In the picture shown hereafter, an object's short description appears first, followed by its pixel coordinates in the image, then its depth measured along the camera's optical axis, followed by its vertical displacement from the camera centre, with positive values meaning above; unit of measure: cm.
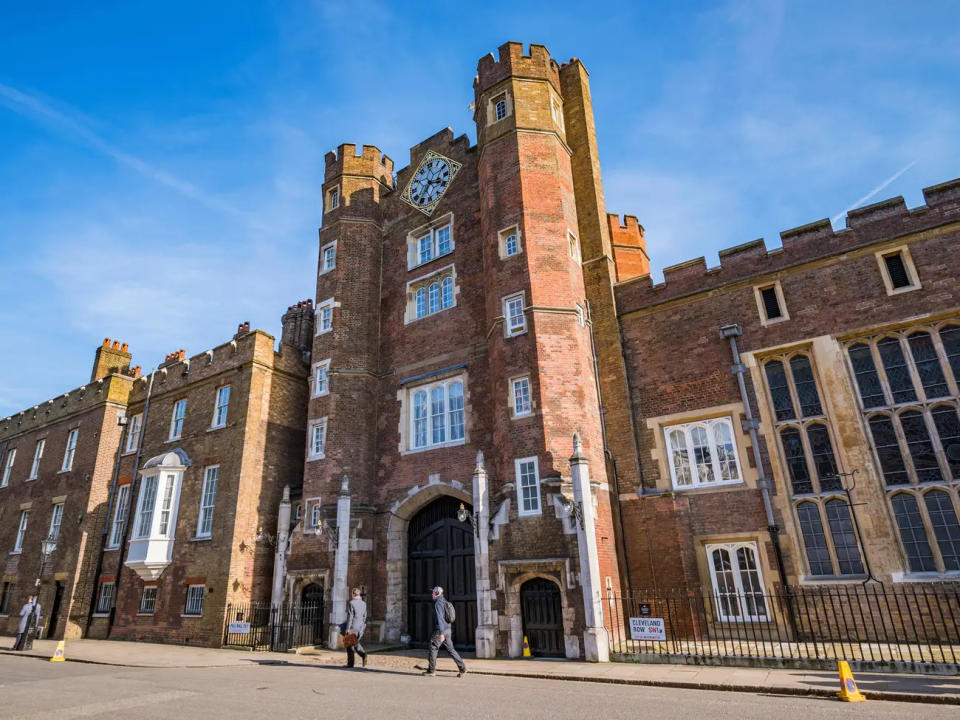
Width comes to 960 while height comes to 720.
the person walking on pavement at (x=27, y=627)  1889 -65
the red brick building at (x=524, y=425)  1421 +473
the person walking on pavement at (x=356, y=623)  1309 -67
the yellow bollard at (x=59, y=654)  1585 -129
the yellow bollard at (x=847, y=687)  840 -161
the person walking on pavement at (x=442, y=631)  1177 -83
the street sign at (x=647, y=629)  1275 -105
